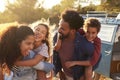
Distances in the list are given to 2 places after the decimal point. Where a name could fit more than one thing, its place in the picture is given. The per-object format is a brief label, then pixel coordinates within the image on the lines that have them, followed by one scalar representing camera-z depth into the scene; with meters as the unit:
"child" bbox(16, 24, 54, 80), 1.30
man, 1.37
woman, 1.20
